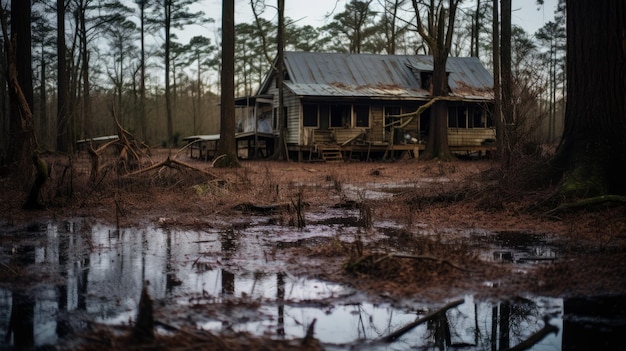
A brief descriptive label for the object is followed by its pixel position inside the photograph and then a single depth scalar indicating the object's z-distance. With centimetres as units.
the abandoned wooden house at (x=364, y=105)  3047
